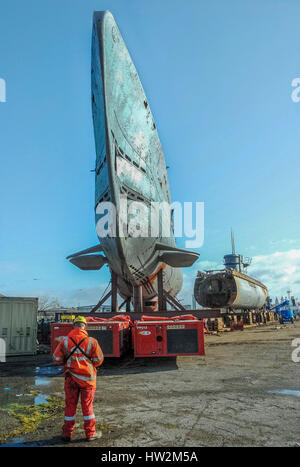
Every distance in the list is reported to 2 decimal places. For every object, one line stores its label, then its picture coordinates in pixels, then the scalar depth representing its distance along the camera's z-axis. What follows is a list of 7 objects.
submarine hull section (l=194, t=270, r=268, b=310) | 22.58
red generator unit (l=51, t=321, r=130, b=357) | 8.54
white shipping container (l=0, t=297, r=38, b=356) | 12.79
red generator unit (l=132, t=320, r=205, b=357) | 8.55
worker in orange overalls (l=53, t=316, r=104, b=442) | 3.89
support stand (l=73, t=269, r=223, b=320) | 11.43
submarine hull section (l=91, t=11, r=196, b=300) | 9.70
